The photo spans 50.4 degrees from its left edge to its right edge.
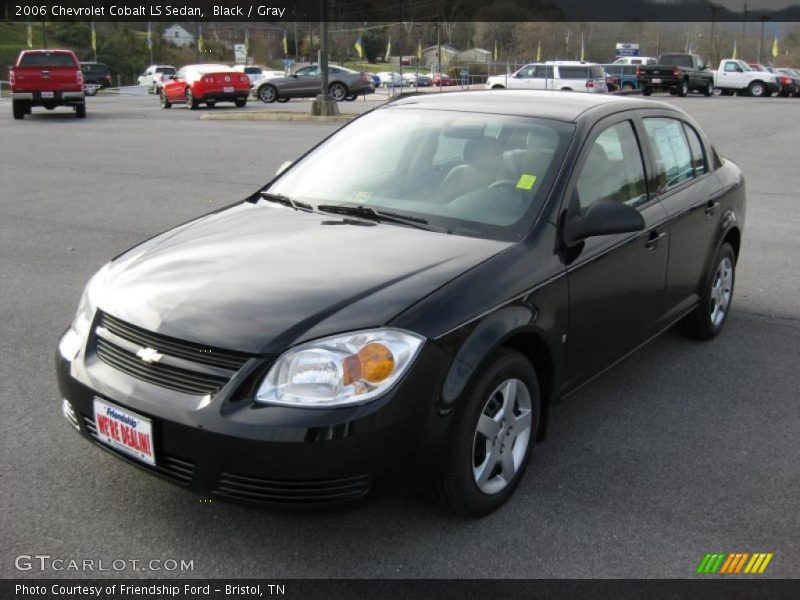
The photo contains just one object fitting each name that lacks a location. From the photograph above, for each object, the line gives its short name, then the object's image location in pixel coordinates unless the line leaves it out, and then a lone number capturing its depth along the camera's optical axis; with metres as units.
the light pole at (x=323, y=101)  23.97
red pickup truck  24.67
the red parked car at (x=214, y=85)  30.03
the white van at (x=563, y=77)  37.69
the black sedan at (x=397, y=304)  2.81
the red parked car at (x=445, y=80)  58.39
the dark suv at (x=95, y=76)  49.82
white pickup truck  43.59
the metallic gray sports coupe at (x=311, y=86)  35.25
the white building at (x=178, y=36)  108.94
